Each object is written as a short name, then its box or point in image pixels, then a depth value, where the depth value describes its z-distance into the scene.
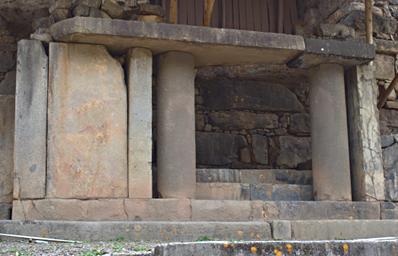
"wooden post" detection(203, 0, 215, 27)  7.00
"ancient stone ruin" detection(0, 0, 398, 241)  6.20
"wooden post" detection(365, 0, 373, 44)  7.54
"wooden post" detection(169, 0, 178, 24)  7.10
